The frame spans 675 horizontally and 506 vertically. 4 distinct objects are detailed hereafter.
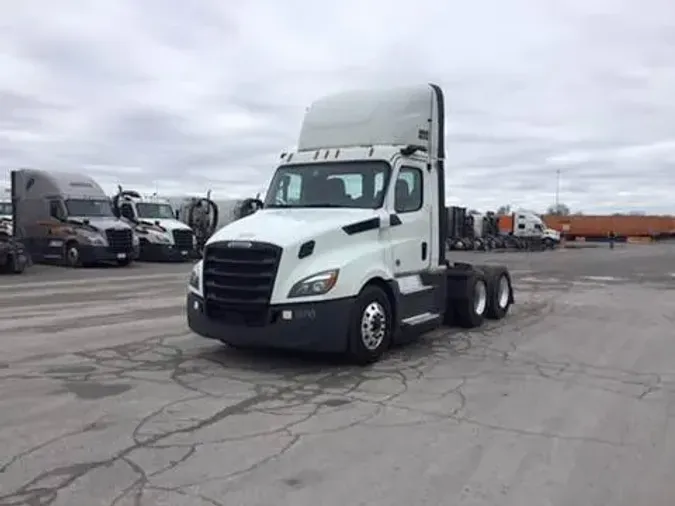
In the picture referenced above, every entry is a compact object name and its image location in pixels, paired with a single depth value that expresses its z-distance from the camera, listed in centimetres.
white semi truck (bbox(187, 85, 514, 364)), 804
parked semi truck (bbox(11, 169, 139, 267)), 2598
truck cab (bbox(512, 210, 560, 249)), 6194
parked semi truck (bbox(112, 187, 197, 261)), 3069
